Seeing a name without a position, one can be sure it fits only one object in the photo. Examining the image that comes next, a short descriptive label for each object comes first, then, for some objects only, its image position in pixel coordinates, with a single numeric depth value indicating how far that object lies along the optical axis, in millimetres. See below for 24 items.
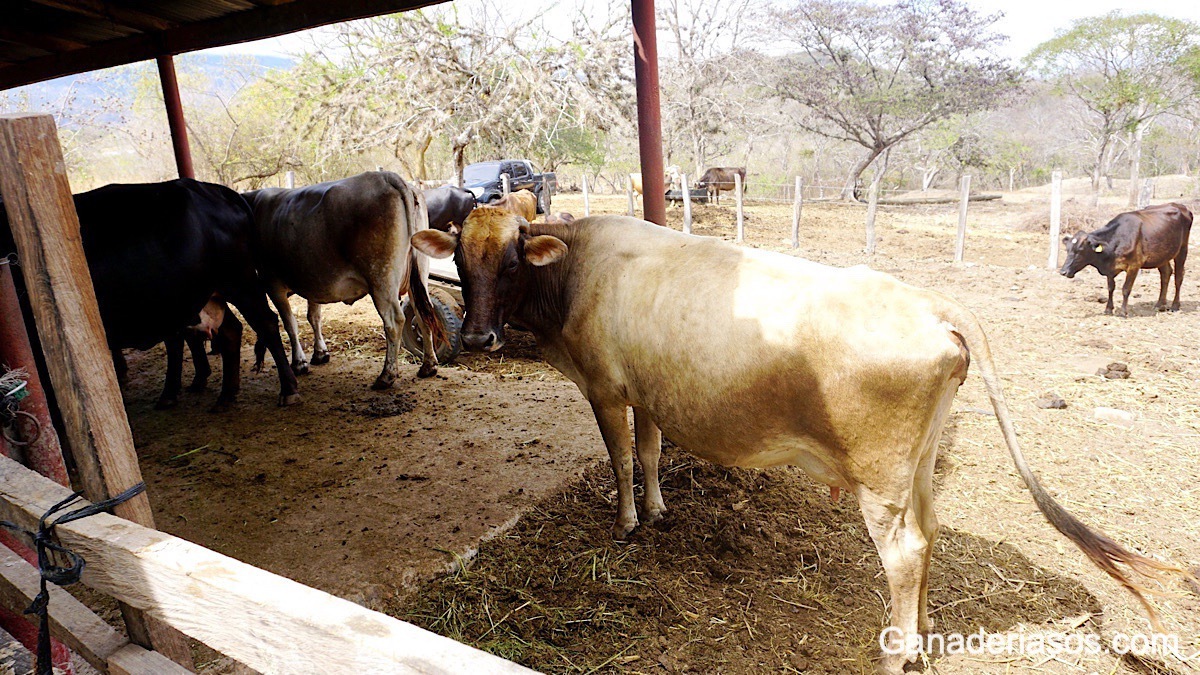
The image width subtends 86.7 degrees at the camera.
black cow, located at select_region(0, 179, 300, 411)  4656
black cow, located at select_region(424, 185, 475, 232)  11102
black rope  1657
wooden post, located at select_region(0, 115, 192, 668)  1750
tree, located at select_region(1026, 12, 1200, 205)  20281
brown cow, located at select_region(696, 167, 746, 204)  24672
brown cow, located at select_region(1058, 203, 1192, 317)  8180
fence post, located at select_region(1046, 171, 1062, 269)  11133
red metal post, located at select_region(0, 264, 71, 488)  2287
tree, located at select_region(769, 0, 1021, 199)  21812
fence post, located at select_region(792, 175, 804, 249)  14398
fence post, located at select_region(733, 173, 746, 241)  15285
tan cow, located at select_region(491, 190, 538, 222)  11483
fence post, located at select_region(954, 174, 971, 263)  12102
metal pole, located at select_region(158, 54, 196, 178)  7066
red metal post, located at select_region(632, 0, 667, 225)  4230
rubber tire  6871
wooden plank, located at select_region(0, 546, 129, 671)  1961
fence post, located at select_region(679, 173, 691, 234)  16094
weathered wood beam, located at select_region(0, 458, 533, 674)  1156
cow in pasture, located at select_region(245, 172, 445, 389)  5762
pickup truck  18070
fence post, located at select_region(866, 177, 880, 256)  13130
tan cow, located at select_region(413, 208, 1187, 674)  2420
